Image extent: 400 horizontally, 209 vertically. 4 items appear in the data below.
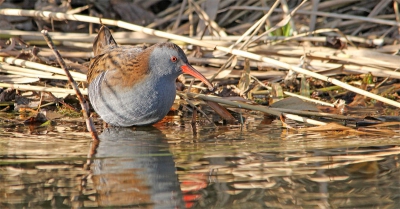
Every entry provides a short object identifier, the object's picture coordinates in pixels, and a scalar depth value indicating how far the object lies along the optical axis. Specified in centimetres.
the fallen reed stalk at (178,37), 968
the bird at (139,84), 947
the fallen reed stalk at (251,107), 941
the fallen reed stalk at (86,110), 826
